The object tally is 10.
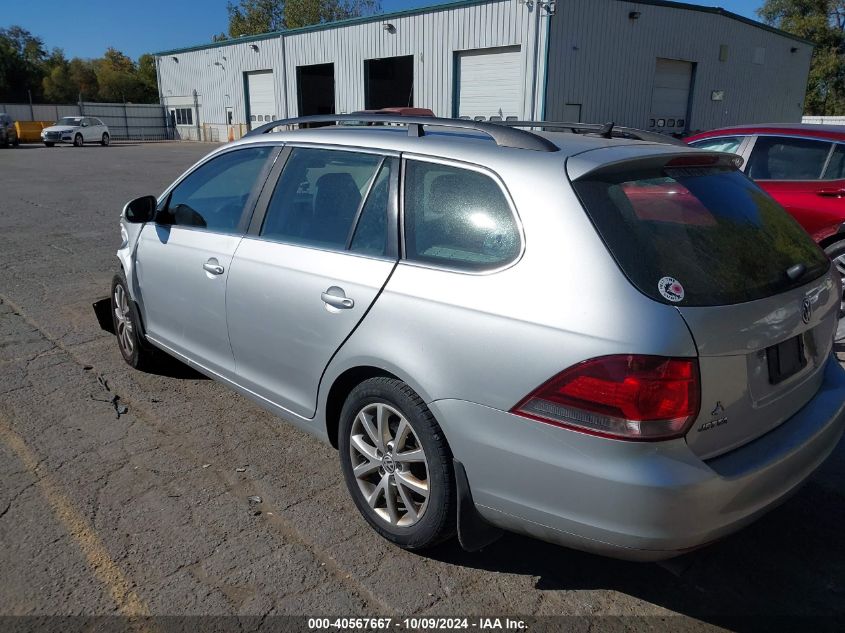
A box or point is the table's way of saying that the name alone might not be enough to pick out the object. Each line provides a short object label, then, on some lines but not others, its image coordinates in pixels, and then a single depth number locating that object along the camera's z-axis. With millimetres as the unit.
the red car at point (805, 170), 5801
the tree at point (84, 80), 70625
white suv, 36688
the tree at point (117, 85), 68250
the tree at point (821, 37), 50938
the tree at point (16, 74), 63238
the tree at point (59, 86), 67700
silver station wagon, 2127
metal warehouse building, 22859
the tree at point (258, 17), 70375
